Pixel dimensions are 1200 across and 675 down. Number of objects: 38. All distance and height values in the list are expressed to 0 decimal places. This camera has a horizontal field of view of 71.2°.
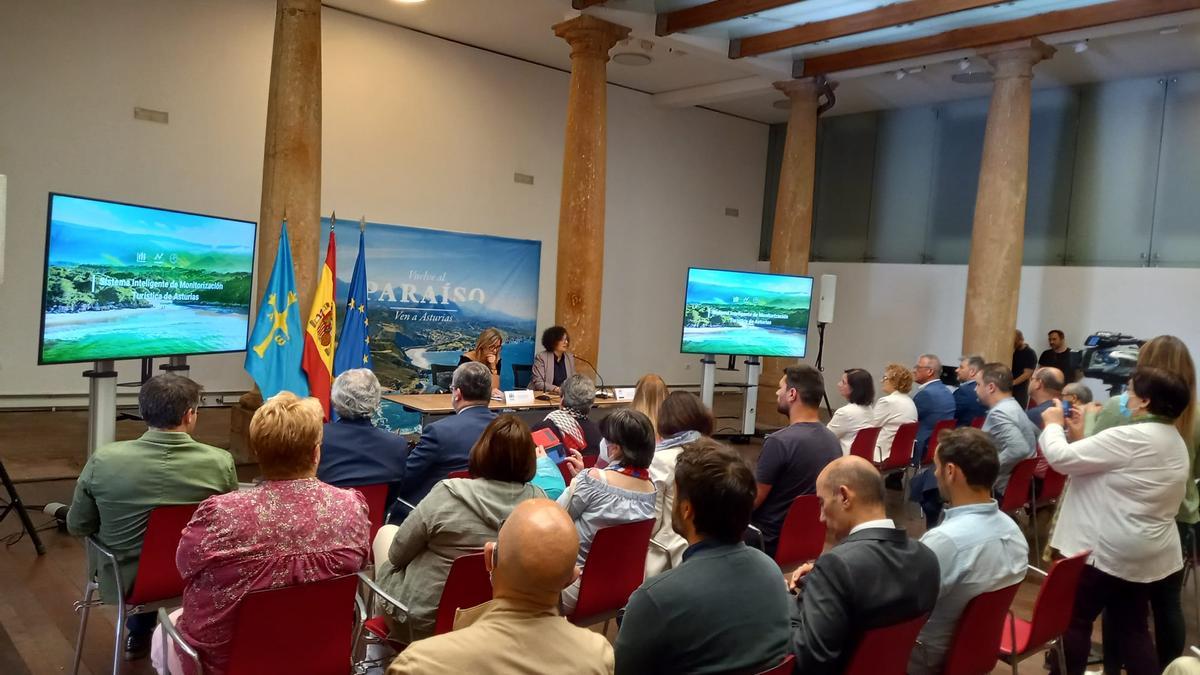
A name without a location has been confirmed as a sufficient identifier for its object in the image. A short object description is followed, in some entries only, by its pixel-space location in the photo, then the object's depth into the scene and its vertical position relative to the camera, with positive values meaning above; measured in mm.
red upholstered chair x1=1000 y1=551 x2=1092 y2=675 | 2664 -895
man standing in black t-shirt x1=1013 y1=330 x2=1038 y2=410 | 9438 -219
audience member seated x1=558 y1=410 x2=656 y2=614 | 2883 -627
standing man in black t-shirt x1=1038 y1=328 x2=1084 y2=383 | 9461 -154
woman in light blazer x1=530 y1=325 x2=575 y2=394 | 7039 -491
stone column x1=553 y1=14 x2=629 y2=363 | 8016 +1155
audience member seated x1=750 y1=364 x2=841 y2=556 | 3553 -616
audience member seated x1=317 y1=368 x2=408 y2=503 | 3258 -609
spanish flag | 5723 -365
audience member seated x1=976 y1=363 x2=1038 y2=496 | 4848 -488
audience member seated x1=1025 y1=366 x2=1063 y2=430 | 5117 -276
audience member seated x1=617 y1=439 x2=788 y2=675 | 1771 -607
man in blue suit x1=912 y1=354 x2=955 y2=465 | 6156 -556
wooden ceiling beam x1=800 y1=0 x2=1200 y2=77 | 6921 +2855
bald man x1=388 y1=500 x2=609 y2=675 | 1421 -573
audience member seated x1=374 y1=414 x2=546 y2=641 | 2510 -666
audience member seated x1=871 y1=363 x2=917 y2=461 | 5848 -597
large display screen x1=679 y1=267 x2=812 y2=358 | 8781 +56
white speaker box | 10125 +326
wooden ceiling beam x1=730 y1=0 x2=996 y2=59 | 7148 +2832
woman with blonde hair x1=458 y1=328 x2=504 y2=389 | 6258 -373
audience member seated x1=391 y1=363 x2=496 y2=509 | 3402 -636
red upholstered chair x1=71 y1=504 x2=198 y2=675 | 2588 -934
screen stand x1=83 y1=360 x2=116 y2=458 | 4328 -697
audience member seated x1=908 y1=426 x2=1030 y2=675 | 2475 -614
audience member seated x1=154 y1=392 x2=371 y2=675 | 2086 -646
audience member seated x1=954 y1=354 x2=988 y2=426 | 6398 -528
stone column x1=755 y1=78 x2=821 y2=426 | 9898 +1656
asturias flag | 5523 -376
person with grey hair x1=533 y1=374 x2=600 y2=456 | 4176 -580
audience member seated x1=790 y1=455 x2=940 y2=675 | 2025 -637
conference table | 5496 -749
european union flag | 6109 -363
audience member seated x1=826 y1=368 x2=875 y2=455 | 5559 -546
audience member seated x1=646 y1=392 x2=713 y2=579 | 3129 -559
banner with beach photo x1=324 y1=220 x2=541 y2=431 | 9203 +3
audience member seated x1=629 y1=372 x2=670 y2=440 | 3881 -404
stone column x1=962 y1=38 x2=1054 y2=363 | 8281 +1230
